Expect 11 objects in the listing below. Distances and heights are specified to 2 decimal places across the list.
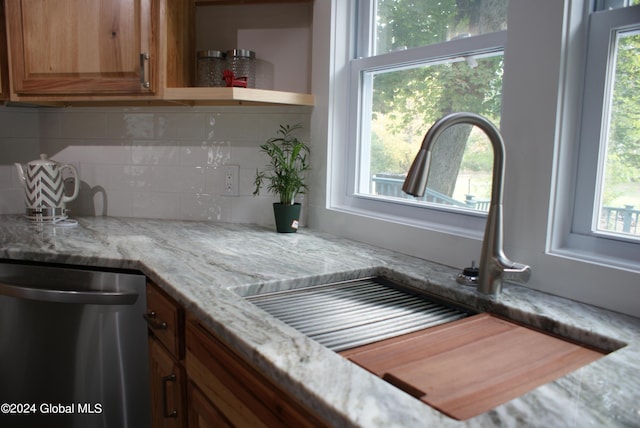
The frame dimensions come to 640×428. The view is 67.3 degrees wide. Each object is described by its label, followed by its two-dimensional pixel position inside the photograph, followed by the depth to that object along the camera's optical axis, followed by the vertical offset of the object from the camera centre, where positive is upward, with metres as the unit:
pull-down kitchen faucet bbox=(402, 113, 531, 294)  1.01 -0.12
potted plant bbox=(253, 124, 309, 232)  1.82 -0.08
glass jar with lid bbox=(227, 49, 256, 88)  1.88 +0.36
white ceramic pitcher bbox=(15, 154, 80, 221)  1.96 -0.15
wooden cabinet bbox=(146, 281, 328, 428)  0.81 -0.46
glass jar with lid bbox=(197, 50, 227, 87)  1.89 +0.35
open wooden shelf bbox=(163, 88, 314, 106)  1.67 +0.22
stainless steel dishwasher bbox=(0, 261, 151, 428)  1.44 -0.60
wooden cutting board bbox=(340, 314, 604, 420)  0.70 -0.34
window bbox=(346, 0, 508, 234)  1.37 +0.21
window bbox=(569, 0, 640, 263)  1.03 +0.07
